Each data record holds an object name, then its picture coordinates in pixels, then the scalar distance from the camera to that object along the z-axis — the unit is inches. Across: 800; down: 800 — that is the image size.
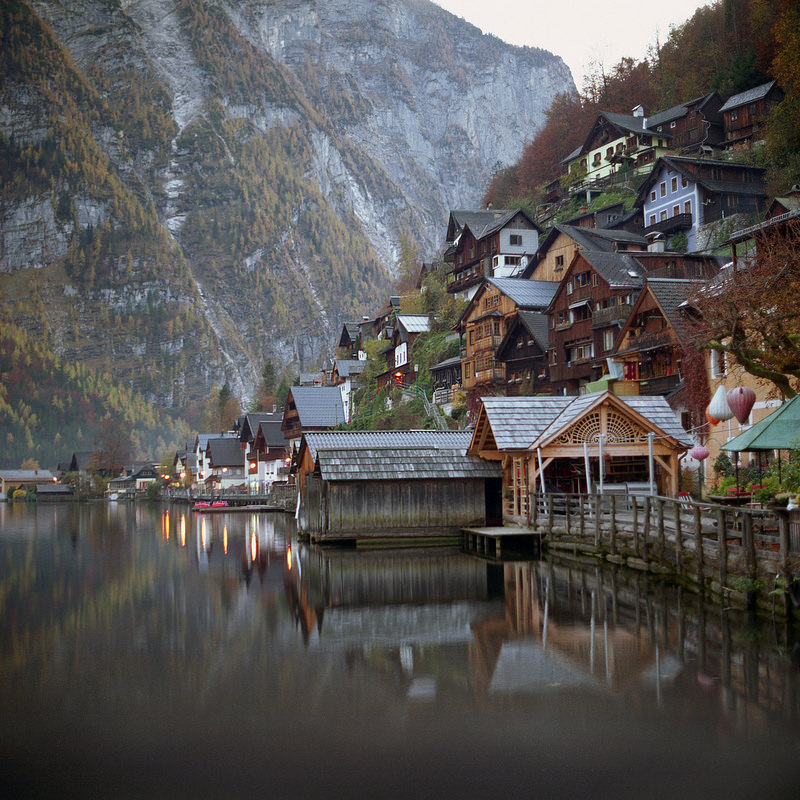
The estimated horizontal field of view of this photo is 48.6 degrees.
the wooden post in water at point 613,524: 940.6
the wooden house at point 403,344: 3002.0
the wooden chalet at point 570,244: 2303.2
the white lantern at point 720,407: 845.8
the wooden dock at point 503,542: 1138.0
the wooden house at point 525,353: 2174.0
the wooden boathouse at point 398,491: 1296.8
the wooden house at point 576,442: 1167.0
